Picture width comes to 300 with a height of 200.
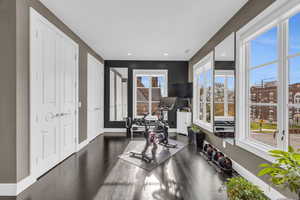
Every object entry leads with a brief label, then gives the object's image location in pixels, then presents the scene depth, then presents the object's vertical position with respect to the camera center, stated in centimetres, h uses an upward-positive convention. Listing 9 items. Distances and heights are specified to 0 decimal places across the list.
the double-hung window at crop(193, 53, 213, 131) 331 +20
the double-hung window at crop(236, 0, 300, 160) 148 +25
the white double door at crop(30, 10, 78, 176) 197 +8
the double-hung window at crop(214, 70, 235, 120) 241 +9
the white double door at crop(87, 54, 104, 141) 383 +7
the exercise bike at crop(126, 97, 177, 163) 324 -85
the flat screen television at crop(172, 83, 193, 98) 457 +33
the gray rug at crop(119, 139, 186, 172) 245 -121
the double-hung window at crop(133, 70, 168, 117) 504 +40
